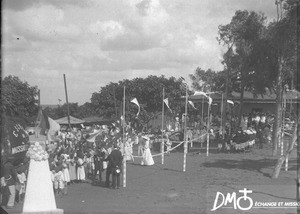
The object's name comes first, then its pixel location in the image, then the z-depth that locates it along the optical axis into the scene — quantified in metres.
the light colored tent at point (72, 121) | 36.00
